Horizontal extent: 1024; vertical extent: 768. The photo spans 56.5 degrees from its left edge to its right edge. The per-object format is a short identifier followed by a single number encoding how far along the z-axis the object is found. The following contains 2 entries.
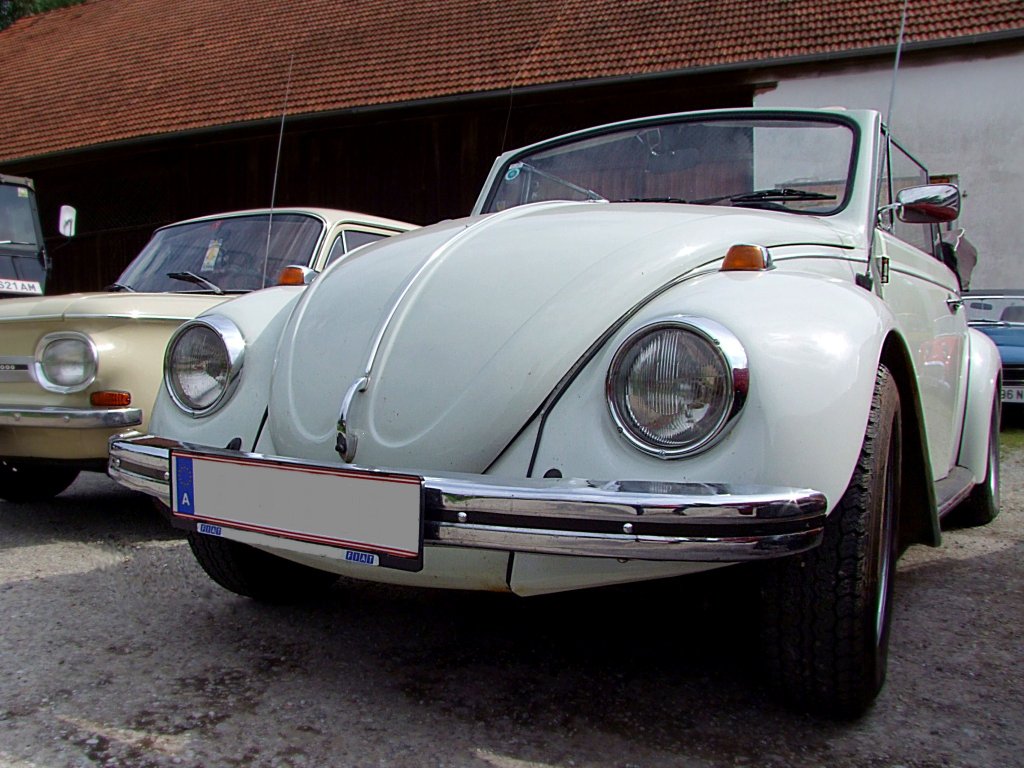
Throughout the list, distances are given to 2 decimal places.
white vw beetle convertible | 1.70
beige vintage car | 3.58
